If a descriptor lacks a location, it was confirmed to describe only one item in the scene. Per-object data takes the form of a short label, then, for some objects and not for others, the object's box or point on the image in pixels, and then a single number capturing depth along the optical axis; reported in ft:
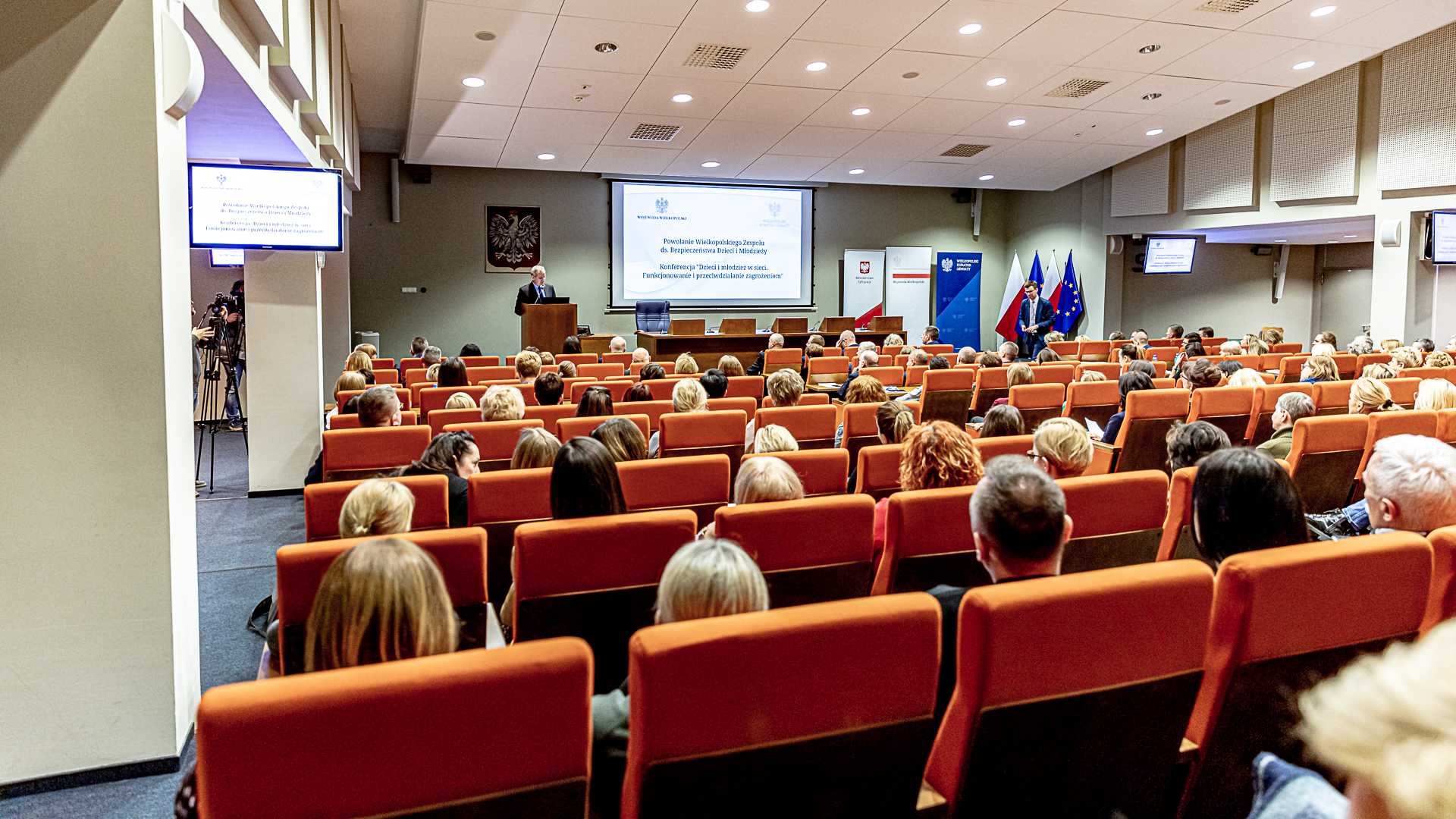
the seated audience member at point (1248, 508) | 6.86
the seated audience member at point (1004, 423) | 13.42
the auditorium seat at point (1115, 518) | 9.02
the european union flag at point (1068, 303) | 52.90
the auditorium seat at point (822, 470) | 11.16
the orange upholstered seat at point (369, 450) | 12.91
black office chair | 44.83
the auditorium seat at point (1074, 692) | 5.00
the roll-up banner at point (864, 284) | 53.88
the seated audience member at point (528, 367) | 22.61
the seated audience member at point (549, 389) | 18.45
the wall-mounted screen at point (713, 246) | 49.08
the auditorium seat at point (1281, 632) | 5.51
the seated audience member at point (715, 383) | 20.54
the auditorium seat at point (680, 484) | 10.52
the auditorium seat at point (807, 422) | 15.71
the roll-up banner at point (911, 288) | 54.54
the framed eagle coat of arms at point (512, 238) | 46.83
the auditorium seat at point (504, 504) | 9.85
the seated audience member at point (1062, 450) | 10.91
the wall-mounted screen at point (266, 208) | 17.67
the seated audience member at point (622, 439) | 11.54
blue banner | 56.29
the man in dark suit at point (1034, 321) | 54.03
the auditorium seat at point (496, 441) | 14.03
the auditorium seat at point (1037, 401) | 18.79
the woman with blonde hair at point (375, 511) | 8.11
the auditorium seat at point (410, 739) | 3.87
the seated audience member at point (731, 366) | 24.39
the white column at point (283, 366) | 20.71
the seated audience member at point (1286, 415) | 13.98
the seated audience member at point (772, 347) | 34.71
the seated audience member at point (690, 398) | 16.93
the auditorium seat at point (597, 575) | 7.27
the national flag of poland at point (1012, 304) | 56.39
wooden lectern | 35.65
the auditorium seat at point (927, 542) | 8.32
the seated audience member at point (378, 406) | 14.88
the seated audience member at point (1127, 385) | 17.56
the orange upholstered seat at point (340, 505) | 9.30
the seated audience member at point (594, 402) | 15.26
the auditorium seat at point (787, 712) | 4.46
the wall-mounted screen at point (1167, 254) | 49.52
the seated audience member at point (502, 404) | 15.33
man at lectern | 35.96
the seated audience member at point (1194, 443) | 11.01
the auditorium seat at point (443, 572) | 6.88
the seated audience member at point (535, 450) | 11.11
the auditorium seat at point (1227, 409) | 17.47
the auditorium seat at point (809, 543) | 8.00
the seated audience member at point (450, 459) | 11.25
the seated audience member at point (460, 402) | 17.33
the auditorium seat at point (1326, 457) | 13.24
